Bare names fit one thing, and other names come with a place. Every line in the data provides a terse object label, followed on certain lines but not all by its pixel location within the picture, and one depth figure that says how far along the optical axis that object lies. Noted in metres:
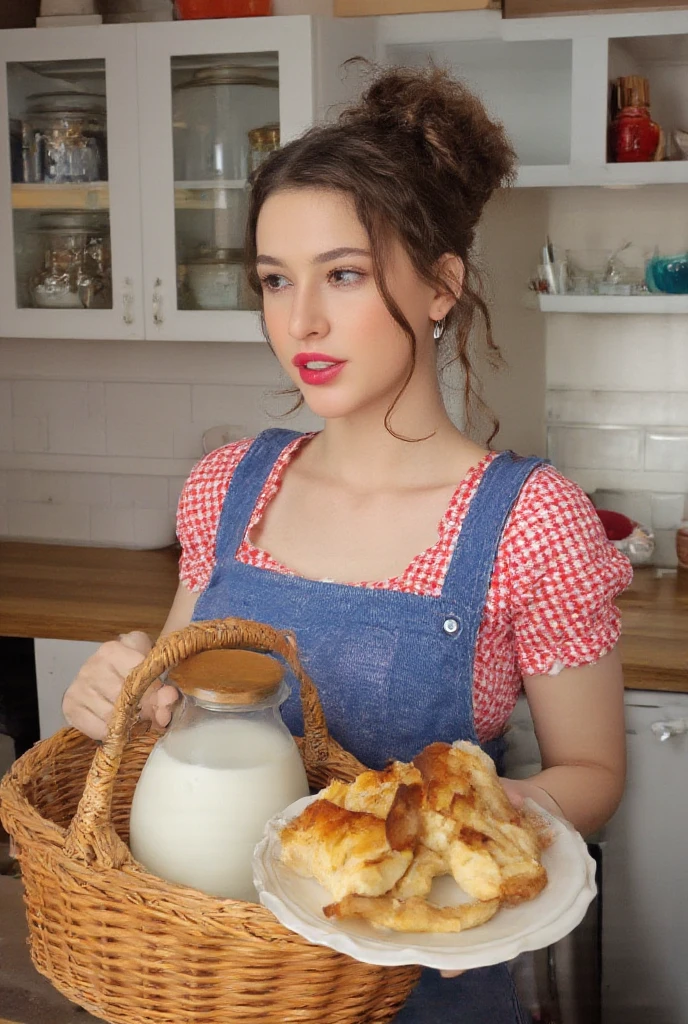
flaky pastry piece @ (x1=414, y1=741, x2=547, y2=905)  0.84
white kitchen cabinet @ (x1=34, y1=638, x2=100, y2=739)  2.55
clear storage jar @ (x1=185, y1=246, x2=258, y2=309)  2.76
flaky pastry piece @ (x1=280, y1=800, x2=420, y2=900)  0.83
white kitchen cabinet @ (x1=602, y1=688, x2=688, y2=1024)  2.25
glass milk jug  0.93
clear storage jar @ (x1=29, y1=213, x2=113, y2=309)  2.85
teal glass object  2.82
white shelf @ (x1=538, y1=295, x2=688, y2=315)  2.74
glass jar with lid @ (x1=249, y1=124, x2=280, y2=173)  2.67
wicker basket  0.84
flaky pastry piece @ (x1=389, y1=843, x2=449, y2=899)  0.84
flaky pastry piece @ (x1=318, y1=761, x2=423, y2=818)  0.90
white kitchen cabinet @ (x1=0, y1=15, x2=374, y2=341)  2.64
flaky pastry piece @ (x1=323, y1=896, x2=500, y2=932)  0.81
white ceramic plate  0.78
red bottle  2.62
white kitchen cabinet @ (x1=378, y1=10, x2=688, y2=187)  2.58
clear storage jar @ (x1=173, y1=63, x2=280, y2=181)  2.68
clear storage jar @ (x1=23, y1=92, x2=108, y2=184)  2.79
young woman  1.32
